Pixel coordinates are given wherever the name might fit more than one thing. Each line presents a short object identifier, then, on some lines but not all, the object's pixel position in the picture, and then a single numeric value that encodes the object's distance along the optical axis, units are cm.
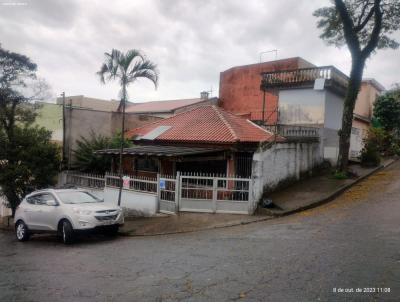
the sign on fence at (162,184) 1466
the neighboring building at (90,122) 2214
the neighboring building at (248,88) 2911
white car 1155
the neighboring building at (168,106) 3400
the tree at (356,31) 1794
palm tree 1484
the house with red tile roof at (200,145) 1678
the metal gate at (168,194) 1435
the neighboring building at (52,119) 2384
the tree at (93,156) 2055
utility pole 2170
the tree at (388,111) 2973
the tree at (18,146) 1747
